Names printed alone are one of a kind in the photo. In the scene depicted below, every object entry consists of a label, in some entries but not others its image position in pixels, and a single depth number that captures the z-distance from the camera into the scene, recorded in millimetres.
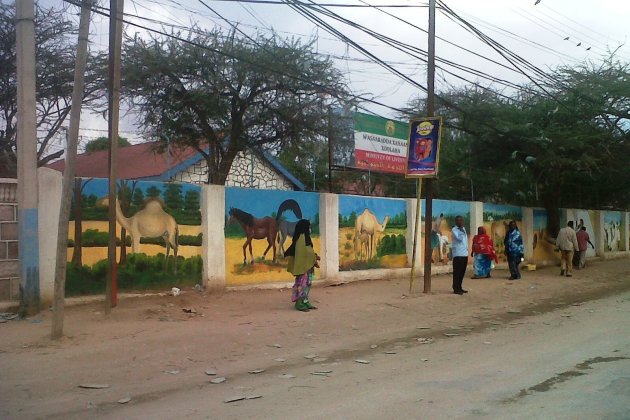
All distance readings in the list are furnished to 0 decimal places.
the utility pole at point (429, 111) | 13742
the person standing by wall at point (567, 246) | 18734
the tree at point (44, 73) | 17359
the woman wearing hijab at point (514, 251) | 17719
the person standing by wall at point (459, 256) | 14156
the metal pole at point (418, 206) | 13892
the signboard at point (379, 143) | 19469
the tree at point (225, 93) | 17938
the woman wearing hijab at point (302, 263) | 11109
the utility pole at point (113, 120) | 9586
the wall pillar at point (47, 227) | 9828
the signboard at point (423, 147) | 13680
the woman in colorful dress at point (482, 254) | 17312
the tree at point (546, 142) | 20672
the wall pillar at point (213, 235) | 12102
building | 23938
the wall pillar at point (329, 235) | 14648
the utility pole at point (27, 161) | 9031
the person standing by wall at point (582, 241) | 21484
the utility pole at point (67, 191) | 8148
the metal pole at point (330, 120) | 16062
